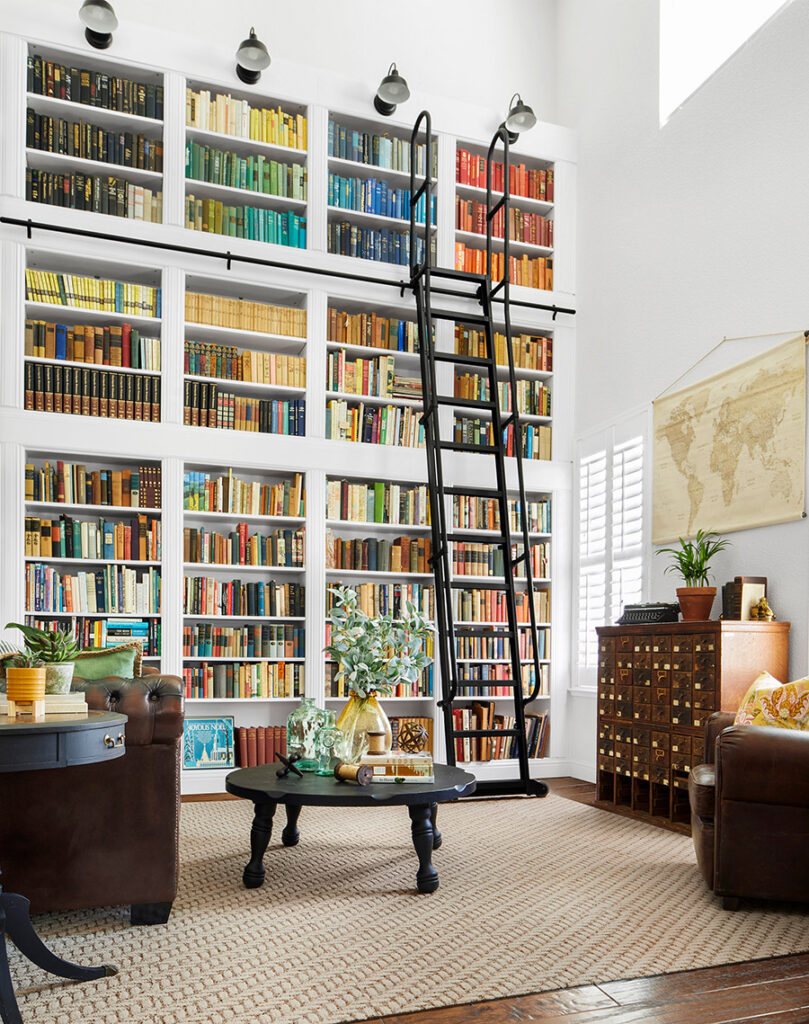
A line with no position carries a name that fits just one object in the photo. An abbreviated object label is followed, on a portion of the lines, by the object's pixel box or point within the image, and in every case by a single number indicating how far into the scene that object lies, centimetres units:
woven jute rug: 238
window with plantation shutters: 570
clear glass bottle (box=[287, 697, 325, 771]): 366
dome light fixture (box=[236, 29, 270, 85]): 542
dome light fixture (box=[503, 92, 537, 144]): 606
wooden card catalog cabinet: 429
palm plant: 477
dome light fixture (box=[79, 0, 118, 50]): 515
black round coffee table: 317
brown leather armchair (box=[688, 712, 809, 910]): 309
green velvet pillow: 309
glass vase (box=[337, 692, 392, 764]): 358
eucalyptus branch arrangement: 370
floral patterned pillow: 345
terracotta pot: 465
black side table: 219
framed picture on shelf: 555
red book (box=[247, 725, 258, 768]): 560
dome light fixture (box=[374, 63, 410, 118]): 578
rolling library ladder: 524
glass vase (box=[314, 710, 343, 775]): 362
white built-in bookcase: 531
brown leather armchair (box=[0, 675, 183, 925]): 282
